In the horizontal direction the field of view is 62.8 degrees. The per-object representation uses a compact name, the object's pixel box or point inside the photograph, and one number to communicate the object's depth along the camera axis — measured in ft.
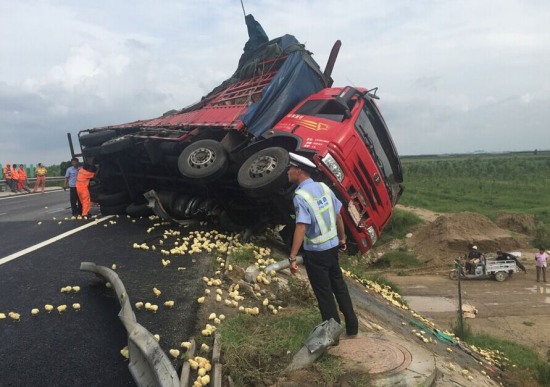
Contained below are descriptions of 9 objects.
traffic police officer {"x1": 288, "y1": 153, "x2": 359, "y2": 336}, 13.60
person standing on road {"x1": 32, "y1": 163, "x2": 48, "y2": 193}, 77.30
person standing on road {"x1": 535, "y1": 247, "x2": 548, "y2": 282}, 61.26
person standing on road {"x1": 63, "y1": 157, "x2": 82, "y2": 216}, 35.86
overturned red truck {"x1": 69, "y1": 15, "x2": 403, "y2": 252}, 21.62
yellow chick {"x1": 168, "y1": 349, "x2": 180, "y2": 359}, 12.12
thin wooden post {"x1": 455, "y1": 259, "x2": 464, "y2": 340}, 33.28
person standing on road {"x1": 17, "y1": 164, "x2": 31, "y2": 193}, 75.92
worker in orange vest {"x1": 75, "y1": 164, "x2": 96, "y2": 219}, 31.89
